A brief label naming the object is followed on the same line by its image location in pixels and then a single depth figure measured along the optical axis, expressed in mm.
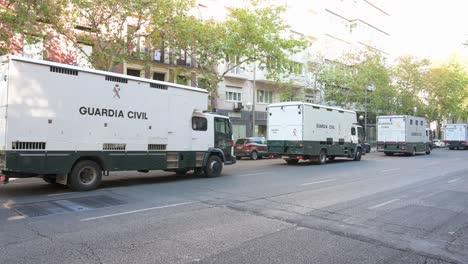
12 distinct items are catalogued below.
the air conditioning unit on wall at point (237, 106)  34188
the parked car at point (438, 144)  55166
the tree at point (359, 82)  35594
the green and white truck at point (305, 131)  20219
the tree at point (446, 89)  46750
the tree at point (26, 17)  16031
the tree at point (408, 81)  42844
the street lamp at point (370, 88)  40709
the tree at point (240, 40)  20719
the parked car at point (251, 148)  25406
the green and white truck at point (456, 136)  47438
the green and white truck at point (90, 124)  9344
